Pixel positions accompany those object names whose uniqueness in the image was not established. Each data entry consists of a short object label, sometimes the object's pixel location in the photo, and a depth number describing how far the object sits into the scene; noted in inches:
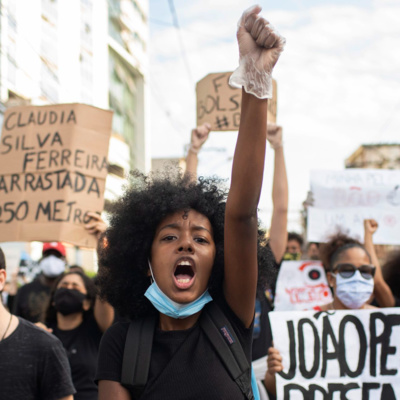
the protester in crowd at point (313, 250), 230.5
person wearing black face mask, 158.2
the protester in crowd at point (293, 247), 248.8
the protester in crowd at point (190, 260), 74.7
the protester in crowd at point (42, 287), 205.6
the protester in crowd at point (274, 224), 162.9
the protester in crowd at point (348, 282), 139.8
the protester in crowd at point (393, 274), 187.8
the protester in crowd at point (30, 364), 105.3
